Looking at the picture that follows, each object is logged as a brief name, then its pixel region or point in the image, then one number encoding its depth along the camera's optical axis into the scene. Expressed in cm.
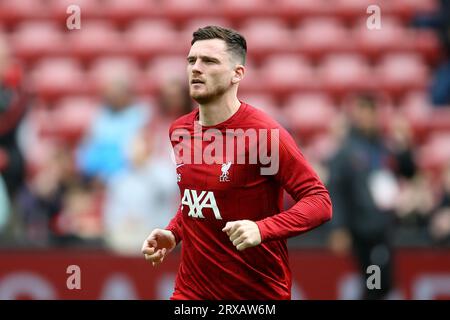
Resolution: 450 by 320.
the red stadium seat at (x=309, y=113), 1167
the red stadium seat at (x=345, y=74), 1224
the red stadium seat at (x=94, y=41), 1293
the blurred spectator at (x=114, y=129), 952
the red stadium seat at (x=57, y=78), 1255
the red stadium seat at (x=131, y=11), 1330
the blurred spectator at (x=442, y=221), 912
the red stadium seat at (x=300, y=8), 1313
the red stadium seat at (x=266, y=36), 1280
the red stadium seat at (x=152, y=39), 1282
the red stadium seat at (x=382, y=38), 1273
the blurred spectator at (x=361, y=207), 874
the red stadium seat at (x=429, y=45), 1273
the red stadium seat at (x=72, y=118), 1185
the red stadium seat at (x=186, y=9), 1308
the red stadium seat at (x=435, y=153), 1135
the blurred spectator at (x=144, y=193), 873
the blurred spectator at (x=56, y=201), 935
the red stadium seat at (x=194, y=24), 1287
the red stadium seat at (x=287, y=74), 1234
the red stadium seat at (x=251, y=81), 1220
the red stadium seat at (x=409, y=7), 1301
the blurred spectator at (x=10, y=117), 980
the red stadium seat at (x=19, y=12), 1337
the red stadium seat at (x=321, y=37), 1276
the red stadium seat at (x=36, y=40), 1297
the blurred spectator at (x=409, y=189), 962
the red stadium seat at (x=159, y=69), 1227
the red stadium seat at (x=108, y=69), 1239
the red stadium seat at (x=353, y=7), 1298
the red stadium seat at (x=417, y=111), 1189
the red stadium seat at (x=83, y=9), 1319
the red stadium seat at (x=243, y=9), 1305
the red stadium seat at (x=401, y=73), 1240
